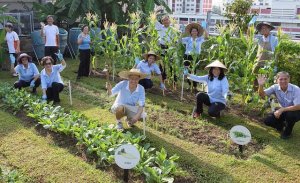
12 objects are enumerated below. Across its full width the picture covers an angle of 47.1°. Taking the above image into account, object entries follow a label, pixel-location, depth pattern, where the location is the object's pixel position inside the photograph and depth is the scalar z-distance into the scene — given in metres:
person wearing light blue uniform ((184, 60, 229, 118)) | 6.08
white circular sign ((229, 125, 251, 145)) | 4.78
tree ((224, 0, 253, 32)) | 13.25
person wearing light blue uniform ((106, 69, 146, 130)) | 5.47
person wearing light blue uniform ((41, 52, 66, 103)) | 6.96
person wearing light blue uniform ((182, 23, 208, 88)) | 7.72
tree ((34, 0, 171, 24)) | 12.42
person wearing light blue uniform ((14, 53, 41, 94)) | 7.60
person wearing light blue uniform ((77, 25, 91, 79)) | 8.87
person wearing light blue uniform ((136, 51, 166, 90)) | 7.30
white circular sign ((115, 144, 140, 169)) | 3.88
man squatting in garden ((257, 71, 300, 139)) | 5.41
